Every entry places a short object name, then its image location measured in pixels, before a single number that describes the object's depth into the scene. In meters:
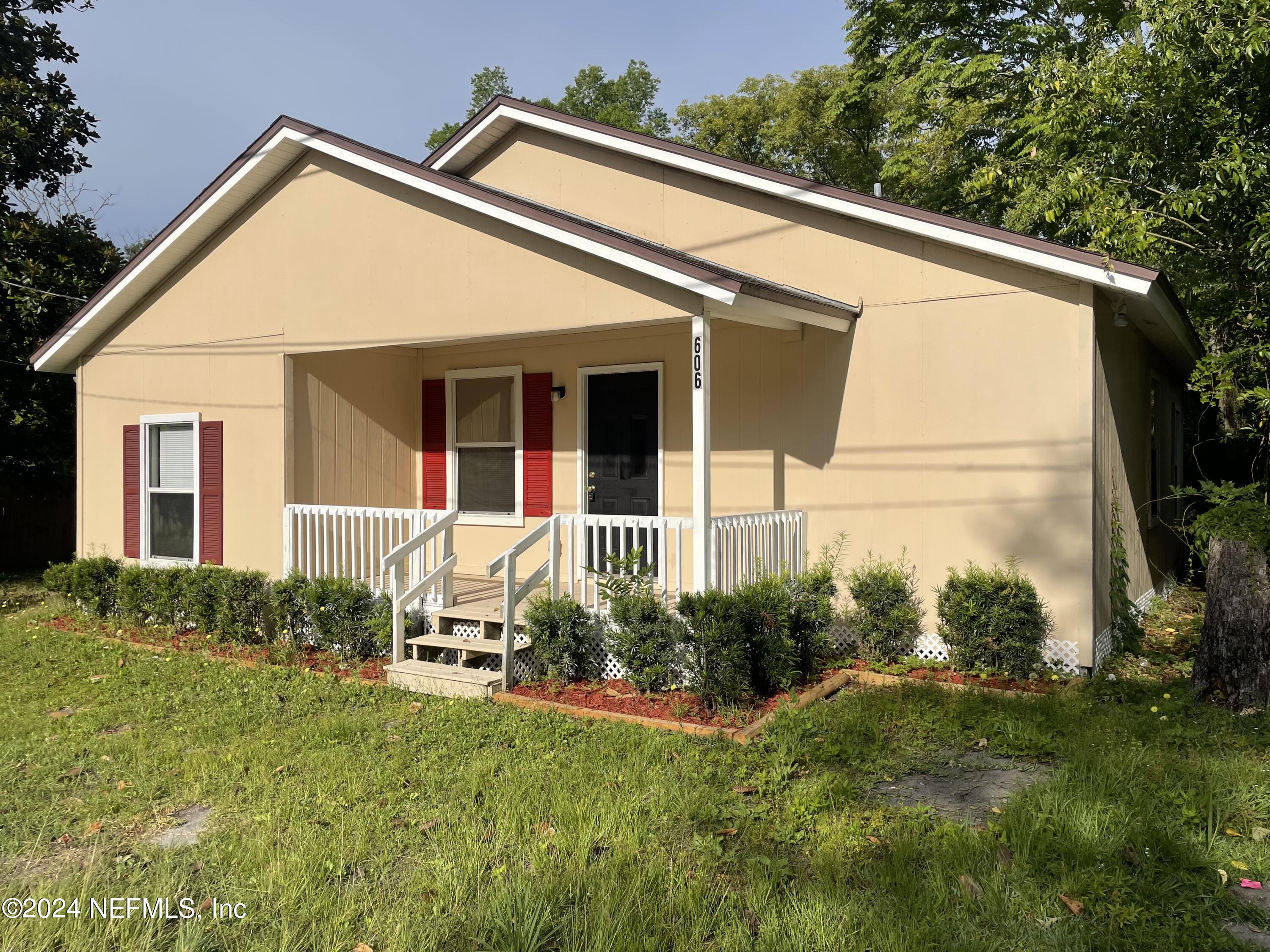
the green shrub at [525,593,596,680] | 6.58
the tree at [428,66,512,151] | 36.34
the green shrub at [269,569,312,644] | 7.99
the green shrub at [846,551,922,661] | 6.95
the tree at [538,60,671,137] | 33.72
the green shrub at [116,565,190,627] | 8.67
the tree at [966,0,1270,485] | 8.51
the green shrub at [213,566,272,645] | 8.16
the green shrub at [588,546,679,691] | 6.25
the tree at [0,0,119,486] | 13.16
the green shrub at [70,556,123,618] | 9.52
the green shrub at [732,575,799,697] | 6.03
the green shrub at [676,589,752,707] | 5.78
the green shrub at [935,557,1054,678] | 6.45
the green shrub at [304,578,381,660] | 7.52
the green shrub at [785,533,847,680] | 6.68
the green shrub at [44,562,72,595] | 9.75
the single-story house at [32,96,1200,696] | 6.61
